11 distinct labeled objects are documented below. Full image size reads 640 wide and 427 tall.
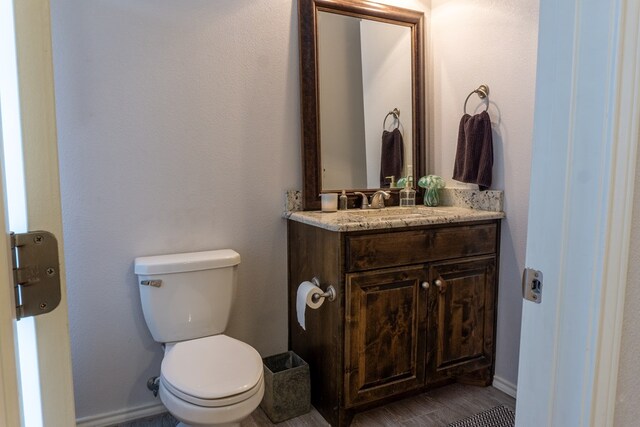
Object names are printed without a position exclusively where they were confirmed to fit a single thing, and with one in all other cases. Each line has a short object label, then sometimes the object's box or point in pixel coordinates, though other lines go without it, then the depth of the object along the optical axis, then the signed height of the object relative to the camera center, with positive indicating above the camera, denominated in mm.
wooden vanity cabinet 1909 -711
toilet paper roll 1926 -613
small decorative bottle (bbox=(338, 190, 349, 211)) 2357 -237
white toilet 1545 -782
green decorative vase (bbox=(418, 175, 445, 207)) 2525 -167
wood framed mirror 2281 +354
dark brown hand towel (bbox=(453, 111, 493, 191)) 2256 +39
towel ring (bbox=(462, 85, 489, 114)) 2293 +342
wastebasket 2035 -1086
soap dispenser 2525 -212
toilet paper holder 1911 -593
